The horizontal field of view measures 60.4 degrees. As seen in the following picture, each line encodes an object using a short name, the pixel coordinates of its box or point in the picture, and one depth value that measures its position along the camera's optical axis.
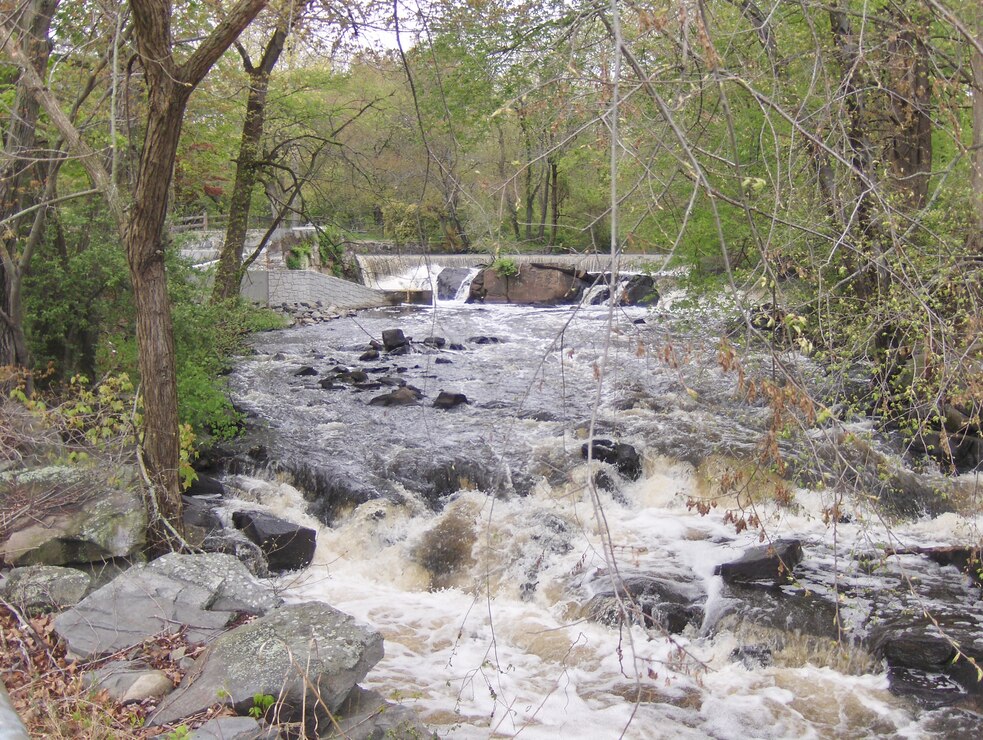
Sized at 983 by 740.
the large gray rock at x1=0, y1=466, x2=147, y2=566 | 5.94
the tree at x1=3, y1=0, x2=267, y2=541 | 5.18
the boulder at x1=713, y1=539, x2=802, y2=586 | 6.90
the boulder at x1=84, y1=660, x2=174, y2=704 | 4.20
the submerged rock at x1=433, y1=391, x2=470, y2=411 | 11.77
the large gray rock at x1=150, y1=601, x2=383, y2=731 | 4.07
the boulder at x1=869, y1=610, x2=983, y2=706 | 5.46
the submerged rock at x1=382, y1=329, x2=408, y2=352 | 16.06
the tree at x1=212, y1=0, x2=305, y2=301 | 12.45
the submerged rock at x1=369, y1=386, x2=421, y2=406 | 12.02
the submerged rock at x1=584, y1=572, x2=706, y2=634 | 6.50
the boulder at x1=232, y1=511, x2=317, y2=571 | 7.55
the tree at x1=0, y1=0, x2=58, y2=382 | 7.54
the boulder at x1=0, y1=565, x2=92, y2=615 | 5.19
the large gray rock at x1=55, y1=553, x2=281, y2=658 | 4.75
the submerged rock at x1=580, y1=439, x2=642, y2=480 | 9.18
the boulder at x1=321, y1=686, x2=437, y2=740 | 4.35
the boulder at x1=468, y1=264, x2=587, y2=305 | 25.00
